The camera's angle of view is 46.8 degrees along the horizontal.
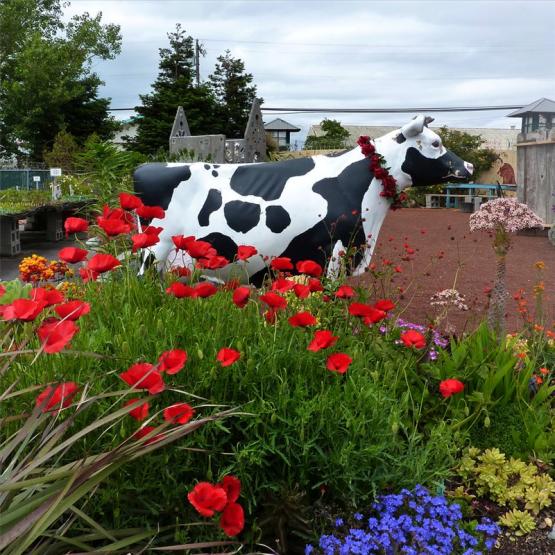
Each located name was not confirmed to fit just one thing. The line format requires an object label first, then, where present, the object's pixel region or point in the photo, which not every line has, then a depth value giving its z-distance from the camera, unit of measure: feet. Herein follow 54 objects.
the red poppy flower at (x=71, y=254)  7.51
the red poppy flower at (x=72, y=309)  6.43
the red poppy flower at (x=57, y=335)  5.57
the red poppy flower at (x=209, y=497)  5.21
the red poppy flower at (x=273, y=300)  6.85
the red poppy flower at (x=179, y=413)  5.57
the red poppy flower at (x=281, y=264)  8.22
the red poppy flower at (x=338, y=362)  6.53
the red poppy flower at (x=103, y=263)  7.28
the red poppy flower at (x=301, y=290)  7.32
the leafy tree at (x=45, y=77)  110.11
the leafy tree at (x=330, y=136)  109.09
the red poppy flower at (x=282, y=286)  7.69
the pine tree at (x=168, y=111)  107.65
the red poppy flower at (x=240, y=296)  7.03
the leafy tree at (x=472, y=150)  100.80
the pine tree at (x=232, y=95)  114.21
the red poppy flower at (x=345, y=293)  7.93
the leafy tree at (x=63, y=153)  89.88
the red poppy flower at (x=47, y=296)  6.71
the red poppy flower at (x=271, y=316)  7.59
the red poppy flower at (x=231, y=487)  5.62
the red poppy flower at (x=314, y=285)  8.27
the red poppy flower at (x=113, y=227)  7.84
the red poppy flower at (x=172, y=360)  5.80
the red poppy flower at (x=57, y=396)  5.57
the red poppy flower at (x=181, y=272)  9.44
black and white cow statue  13.47
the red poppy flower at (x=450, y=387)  7.16
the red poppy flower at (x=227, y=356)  5.93
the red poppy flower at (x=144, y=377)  5.59
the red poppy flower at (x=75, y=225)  8.07
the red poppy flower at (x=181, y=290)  7.19
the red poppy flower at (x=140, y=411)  5.75
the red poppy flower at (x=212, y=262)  8.11
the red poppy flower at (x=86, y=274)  8.81
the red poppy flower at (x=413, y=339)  7.49
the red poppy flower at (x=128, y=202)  8.53
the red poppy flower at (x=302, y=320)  6.68
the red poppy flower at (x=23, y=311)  5.95
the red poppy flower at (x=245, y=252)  8.40
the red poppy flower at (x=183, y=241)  8.18
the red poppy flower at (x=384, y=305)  7.80
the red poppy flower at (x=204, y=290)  7.27
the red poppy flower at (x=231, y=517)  5.57
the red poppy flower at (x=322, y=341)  6.43
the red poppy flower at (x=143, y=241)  7.87
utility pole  131.85
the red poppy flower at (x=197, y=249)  8.04
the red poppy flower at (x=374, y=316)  7.34
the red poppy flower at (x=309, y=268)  8.09
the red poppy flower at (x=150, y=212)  8.53
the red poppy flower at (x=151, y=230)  8.31
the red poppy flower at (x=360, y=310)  7.32
